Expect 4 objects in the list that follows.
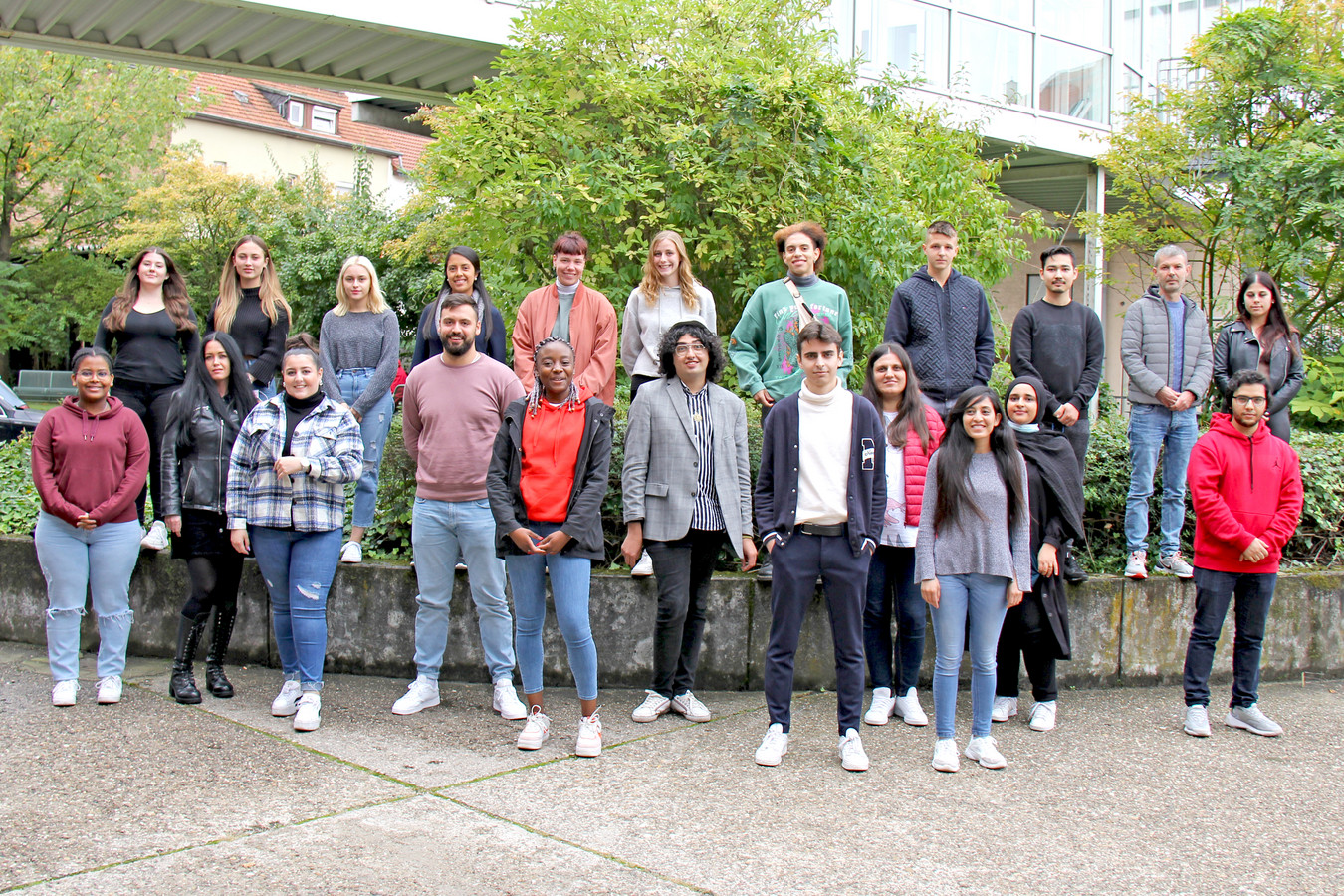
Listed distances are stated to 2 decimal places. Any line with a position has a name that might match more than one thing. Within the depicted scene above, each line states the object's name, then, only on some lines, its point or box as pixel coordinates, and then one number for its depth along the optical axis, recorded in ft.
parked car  48.06
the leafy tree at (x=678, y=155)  24.58
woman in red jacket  17.49
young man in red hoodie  17.46
